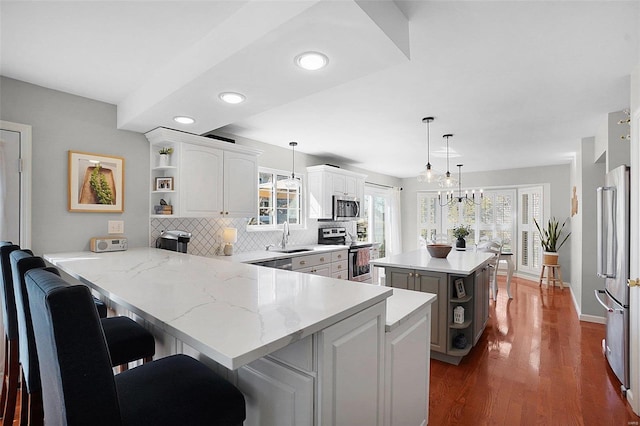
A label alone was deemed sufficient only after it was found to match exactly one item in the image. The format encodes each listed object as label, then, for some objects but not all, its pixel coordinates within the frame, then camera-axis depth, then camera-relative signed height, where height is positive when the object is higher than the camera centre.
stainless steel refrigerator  2.23 -0.36
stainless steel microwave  5.12 +0.08
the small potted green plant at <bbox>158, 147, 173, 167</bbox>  3.08 +0.54
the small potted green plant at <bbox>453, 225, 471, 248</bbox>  4.39 -0.34
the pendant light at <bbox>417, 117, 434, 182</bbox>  3.31 +0.44
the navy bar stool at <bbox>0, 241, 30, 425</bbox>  1.48 -0.59
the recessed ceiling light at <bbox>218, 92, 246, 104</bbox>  2.14 +0.81
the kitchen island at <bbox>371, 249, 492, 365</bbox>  2.79 -0.74
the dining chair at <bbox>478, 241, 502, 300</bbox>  4.74 -0.78
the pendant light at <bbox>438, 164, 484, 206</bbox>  7.04 +0.31
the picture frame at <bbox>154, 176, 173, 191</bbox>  3.07 +0.28
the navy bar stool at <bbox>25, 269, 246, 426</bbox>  0.66 -0.41
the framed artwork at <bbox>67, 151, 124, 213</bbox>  2.59 +0.25
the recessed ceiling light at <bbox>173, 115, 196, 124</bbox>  2.62 +0.80
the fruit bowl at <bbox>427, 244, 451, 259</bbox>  3.46 -0.42
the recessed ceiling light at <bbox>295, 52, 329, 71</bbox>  1.59 +0.80
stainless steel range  5.13 -0.66
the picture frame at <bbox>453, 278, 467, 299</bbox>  2.85 -0.70
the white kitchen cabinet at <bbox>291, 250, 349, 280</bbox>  4.06 -0.73
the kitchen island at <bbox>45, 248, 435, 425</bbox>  0.87 -0.34
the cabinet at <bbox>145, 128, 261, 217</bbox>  3.03 +0.37
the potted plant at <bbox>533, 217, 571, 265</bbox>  5.76 -0.52
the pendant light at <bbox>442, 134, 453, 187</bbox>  3.81 +0.42
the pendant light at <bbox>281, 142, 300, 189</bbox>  4.40 +0.49
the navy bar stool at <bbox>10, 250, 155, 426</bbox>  1.17 -0.56
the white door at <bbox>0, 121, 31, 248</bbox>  2.24 +0.21
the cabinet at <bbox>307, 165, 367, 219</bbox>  4.92 +0.40
